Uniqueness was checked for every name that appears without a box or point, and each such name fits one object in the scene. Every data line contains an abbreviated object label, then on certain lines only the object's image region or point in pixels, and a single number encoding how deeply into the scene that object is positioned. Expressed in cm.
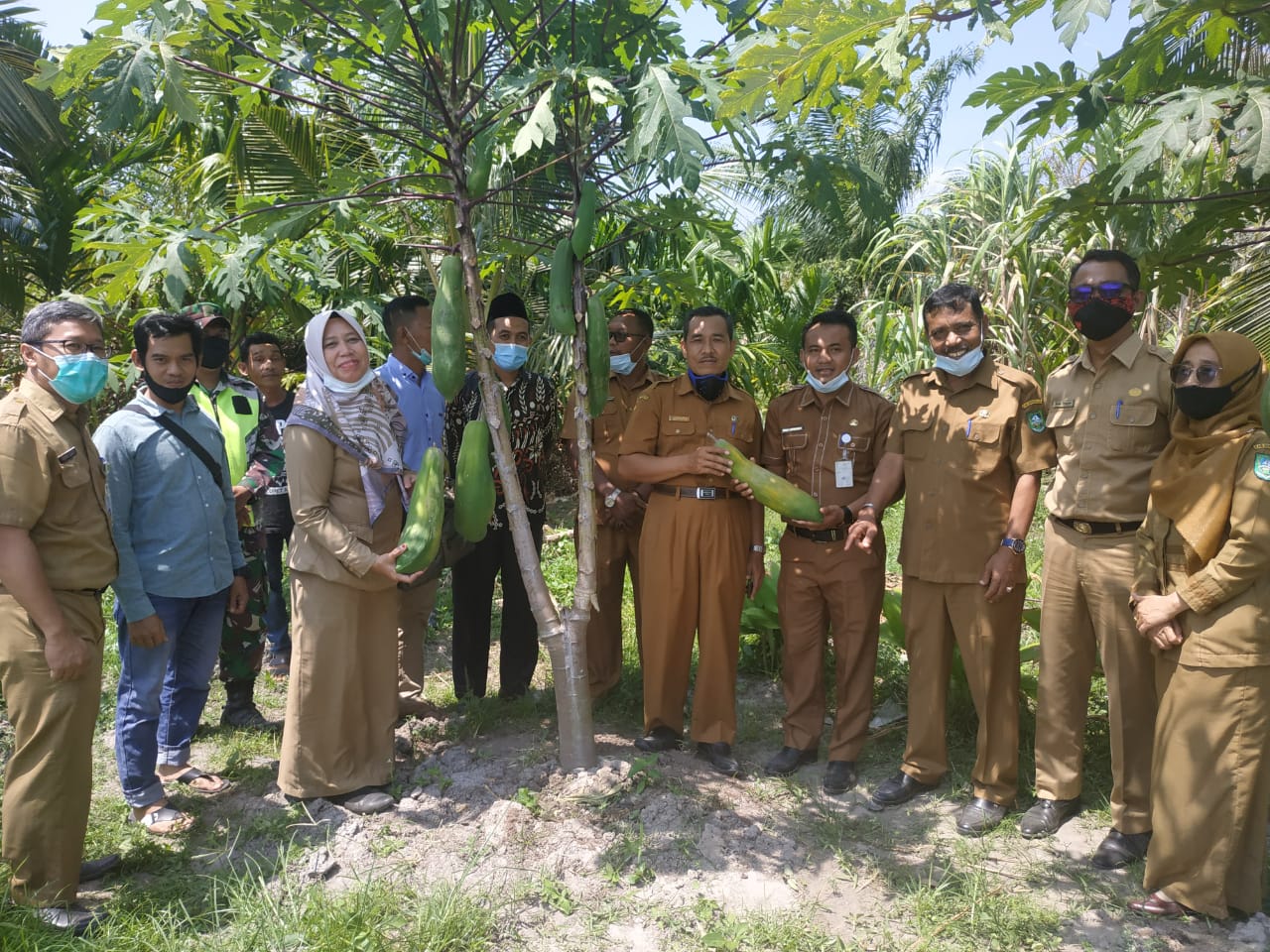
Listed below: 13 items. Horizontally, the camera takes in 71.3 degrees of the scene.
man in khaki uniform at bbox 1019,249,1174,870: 344
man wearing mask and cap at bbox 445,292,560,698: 472
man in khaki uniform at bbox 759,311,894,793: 414
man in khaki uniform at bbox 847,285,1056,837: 377
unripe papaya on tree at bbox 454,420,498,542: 348
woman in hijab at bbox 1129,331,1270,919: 297
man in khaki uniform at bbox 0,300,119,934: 290
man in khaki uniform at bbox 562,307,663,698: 490
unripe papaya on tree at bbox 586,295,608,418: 352
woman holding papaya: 359
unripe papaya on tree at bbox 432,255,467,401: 340
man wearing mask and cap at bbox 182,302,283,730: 472
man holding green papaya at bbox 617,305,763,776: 423
